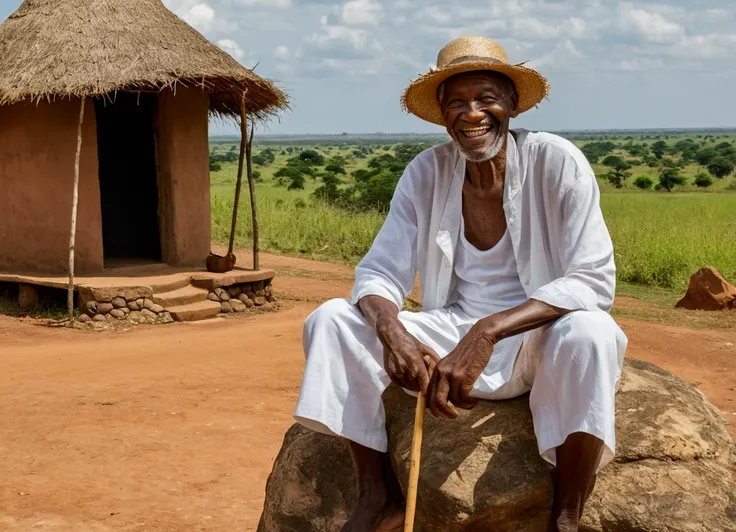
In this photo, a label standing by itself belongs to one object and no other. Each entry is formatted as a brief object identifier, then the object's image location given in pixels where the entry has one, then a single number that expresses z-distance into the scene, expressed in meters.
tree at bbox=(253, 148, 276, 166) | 57.36
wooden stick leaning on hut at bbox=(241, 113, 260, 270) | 10.23
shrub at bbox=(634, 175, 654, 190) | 32.34
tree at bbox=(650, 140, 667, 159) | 59.77
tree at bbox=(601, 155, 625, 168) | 43.67
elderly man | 2.66
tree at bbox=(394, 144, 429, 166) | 44.29
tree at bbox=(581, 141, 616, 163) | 57.97
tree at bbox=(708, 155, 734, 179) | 38.22
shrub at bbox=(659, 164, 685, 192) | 31.58
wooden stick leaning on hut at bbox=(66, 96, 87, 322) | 8.75
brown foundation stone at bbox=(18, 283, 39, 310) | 9.44
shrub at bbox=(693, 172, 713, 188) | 32.66
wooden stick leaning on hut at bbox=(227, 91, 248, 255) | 9.91
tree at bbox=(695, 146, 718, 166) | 45.55
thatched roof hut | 8.95
